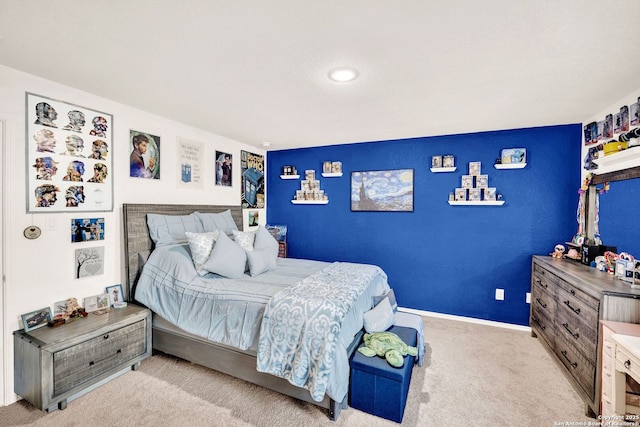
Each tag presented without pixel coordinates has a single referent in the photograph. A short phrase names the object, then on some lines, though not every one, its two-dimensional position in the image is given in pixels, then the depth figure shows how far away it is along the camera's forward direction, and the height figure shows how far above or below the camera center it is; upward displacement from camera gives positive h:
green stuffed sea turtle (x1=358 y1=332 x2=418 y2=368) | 1.93 -1.02
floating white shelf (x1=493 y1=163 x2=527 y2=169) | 3.27 +0.51
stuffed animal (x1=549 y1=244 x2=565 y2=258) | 3.06 -0.46
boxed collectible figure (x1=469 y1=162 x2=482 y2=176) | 3.52 +0.51
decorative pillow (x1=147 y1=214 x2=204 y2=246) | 2.86 -0.23
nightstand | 1.91 -1.12
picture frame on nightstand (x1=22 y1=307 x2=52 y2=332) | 2.06 -0.85
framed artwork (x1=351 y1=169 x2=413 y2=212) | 3.89 +0.25
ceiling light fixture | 1.95 +0.95
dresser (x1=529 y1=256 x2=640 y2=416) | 1.88 -0.82
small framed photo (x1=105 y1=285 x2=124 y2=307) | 2.60 -0.83
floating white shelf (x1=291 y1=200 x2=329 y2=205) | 4.39 +0.08
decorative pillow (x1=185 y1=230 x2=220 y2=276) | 2.64 -0.40
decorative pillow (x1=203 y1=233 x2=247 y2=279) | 2.61 -0.50
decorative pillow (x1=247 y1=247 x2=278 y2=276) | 2.79 -0.55
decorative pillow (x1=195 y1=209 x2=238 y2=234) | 3.34 -0.18
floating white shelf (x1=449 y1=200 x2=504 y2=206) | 3.40 +0.07
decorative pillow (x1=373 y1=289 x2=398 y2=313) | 2.73 -0.90
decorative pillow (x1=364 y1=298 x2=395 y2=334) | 2.33 -0.93
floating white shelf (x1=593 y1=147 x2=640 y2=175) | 2.19 +0.42
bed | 1.93 -0.82
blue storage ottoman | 1.86 -1.22
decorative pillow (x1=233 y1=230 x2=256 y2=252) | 3.08 -0.36
